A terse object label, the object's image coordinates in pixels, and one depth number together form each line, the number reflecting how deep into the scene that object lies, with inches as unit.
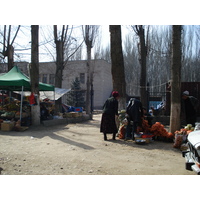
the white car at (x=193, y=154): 118.5
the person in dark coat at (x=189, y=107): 306.3
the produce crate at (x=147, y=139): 263.9
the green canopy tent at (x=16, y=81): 380.8
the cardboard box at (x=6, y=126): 353.7
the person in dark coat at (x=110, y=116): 278.1
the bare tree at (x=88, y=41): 689.0
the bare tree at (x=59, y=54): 657.6
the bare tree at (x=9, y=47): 600.7
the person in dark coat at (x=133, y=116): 268.0
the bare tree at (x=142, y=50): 553.0
